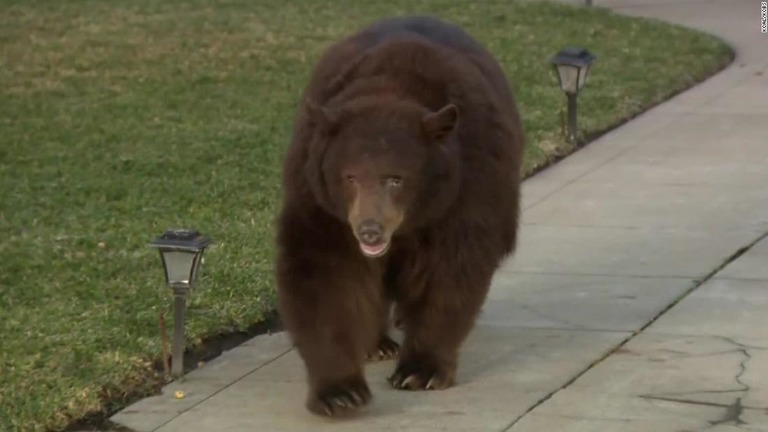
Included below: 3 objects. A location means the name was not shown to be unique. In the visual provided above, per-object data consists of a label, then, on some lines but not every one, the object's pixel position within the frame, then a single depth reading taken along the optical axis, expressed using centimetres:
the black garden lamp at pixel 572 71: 2194
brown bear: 1101
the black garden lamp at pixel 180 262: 1236
